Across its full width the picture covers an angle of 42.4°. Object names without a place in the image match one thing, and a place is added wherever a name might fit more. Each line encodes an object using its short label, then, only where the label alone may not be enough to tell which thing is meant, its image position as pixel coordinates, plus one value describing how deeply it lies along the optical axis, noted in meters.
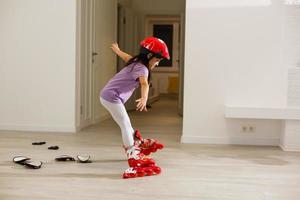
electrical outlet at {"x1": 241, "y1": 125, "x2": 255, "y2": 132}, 4.49
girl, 3.04
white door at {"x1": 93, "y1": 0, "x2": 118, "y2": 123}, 6.09
